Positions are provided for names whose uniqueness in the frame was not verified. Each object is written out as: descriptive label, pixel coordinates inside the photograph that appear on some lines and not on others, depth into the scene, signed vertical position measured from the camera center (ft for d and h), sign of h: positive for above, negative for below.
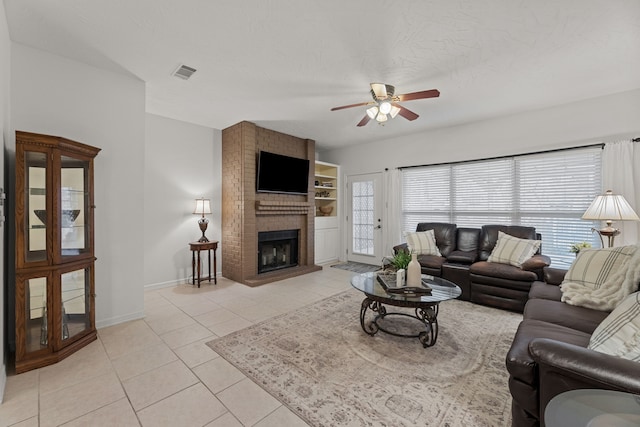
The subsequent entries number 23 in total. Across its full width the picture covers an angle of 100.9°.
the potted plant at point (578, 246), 10.53 -1.35
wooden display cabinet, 6.68 -1.04
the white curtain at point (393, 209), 17.78 +0.25
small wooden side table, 13.65 -2.09
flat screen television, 15.11 +2.39
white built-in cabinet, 19.72 +0.14
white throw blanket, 6.33 -2.03
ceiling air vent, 8.99 +4.93
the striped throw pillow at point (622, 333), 3.92 -1.92
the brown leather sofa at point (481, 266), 10.34 -2.34
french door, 18.92 -0.39
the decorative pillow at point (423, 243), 14.07 -1.63
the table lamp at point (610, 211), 9.45 +0.06
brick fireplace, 14.49 +0.28
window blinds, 11.91 +1.02
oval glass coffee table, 7.63 -2.55
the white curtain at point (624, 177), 10.60 +1.47
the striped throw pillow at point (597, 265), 7.18 -1.50
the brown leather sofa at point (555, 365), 3.42 -2.46
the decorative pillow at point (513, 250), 11.19 -1.63
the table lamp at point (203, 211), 14.15 +0.10
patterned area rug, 5.24 -3.93
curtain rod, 11.36 +2.92
